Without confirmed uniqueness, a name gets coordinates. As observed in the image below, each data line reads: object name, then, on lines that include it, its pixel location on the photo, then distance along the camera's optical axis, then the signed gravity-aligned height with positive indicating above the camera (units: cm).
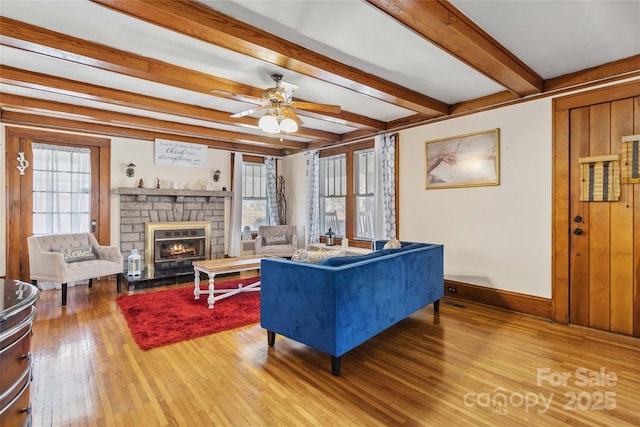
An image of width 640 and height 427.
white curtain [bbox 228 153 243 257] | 667 +0
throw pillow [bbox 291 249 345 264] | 297 -40
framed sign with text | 586 +111
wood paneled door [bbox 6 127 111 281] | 471 +27
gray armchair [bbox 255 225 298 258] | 627 -56
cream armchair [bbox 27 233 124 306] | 411 -64
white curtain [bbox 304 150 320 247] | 663 +29
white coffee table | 409 -74
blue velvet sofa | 241 -70
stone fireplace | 562 -6
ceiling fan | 324 +111
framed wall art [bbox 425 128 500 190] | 404 +70
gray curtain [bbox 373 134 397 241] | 516 +42
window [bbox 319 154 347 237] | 633 +40
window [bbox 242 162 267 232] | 716 +40
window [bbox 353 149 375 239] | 582 +39
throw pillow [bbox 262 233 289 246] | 648 -54
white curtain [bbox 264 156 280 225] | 727 +47
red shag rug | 320 -118
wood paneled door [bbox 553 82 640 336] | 311 -13
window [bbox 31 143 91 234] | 494 +38
